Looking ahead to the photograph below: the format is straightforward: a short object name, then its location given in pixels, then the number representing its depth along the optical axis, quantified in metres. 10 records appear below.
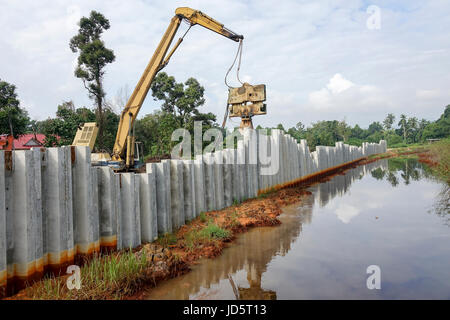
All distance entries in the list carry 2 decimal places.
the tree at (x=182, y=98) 32.41
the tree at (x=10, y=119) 23.87
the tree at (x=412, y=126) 80.12
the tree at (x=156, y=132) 28.11
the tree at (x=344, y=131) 62.00
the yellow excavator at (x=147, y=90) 14.20
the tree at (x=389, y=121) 98.06
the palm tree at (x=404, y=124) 80.75
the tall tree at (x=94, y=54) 27.91
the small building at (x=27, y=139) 36.65
